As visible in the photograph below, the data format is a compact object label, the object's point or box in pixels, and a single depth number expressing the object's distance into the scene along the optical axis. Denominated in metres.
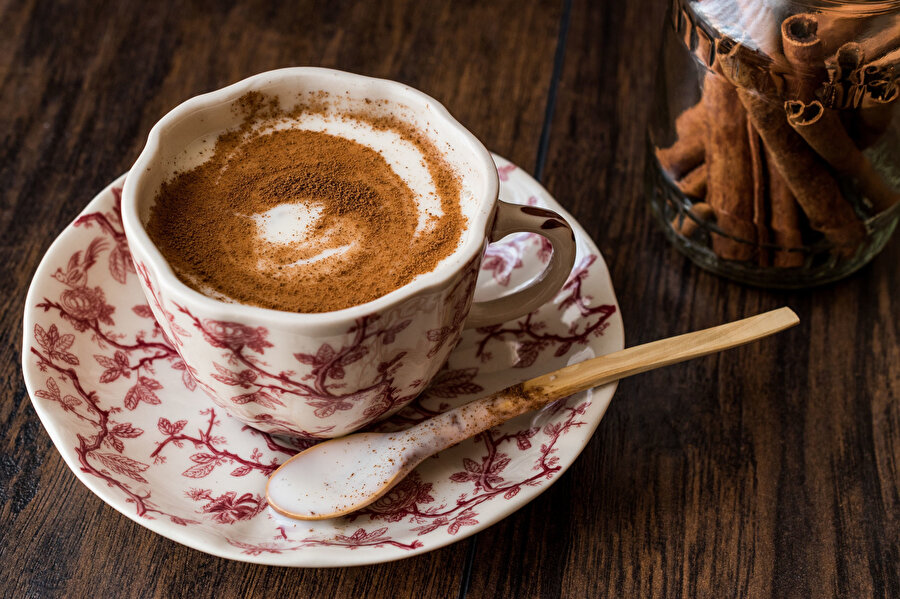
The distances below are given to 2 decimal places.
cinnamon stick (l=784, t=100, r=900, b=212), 0.46
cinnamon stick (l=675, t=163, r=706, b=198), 0.50
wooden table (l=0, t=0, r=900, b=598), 0.44
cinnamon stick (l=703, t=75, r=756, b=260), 0.48
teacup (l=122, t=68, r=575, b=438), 0.41
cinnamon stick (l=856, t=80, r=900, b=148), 0.46
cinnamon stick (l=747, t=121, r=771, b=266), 0.48
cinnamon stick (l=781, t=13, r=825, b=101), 0.45
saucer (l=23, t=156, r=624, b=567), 0.42
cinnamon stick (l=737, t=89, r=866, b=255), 0.47
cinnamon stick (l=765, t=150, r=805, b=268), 0.48
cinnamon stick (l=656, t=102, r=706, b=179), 0.49
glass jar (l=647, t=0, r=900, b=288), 0.46
